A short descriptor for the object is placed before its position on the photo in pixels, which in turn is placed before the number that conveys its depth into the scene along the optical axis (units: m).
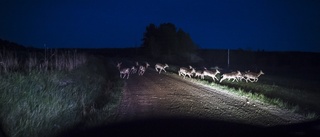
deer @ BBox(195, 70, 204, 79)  24.30
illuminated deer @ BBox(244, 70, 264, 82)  23.25
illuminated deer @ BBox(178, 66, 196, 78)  24.81
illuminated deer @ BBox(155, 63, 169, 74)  30.48
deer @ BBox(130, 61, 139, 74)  29.20
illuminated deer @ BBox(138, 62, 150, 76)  27.79
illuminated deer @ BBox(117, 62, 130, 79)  23.99
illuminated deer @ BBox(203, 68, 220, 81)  23.15
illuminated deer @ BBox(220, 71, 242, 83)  22.30
